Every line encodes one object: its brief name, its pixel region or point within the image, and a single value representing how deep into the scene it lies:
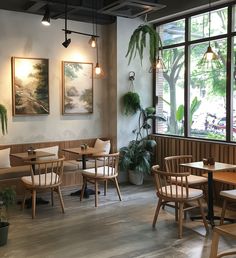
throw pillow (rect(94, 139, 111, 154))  5.32
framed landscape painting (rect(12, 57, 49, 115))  4.95
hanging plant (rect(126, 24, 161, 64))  4.07
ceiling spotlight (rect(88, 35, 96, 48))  4.77
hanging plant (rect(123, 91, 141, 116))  5.46
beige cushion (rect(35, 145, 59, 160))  4.95
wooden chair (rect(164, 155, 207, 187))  3.78
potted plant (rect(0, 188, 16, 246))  3.00
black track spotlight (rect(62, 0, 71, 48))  4.68
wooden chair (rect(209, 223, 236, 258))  2.24
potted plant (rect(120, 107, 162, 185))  5.25
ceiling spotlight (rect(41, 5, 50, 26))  4.21
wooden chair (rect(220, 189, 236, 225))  3.27
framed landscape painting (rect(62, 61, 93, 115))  5.36
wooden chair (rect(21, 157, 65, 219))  3.85
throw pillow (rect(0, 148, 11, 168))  4.70
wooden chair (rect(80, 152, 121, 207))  4.29
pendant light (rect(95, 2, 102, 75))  5.03
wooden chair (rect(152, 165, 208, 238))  3.26
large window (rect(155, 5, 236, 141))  4.52
